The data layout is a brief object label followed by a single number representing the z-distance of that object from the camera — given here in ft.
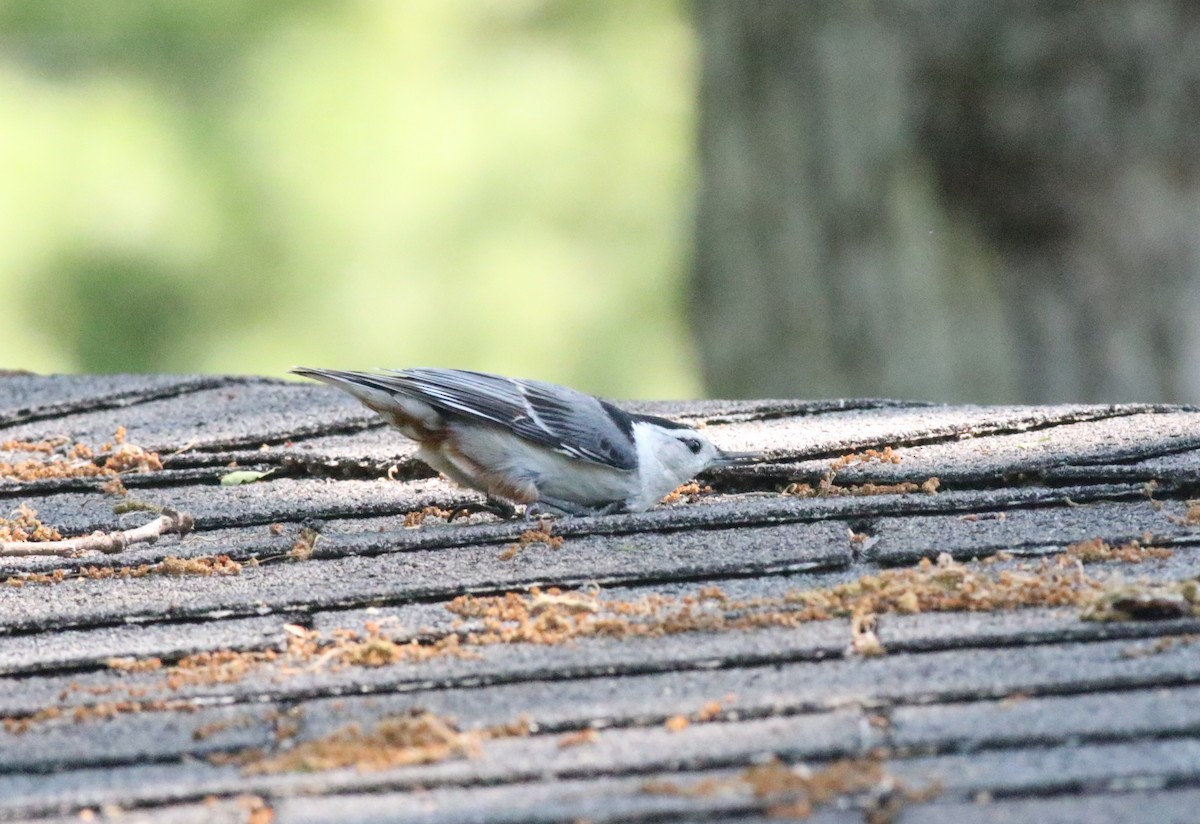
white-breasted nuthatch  23.08
